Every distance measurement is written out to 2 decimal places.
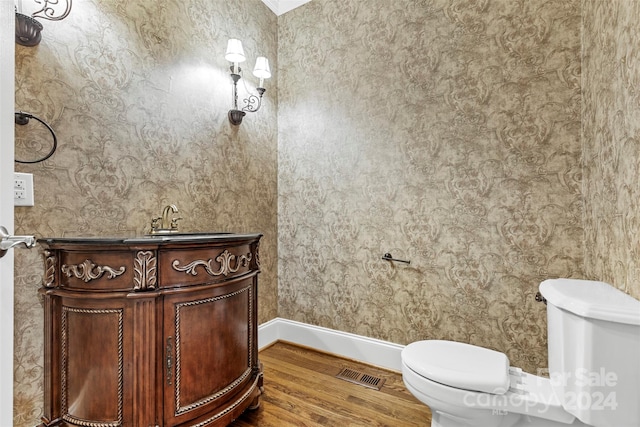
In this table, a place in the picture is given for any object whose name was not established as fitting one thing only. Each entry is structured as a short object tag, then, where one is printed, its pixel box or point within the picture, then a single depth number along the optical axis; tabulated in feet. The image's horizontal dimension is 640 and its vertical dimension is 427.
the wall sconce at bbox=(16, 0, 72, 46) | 3.88
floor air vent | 6.19
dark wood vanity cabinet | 3.69
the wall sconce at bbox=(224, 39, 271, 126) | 6.46
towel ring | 3.89
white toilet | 3.17
